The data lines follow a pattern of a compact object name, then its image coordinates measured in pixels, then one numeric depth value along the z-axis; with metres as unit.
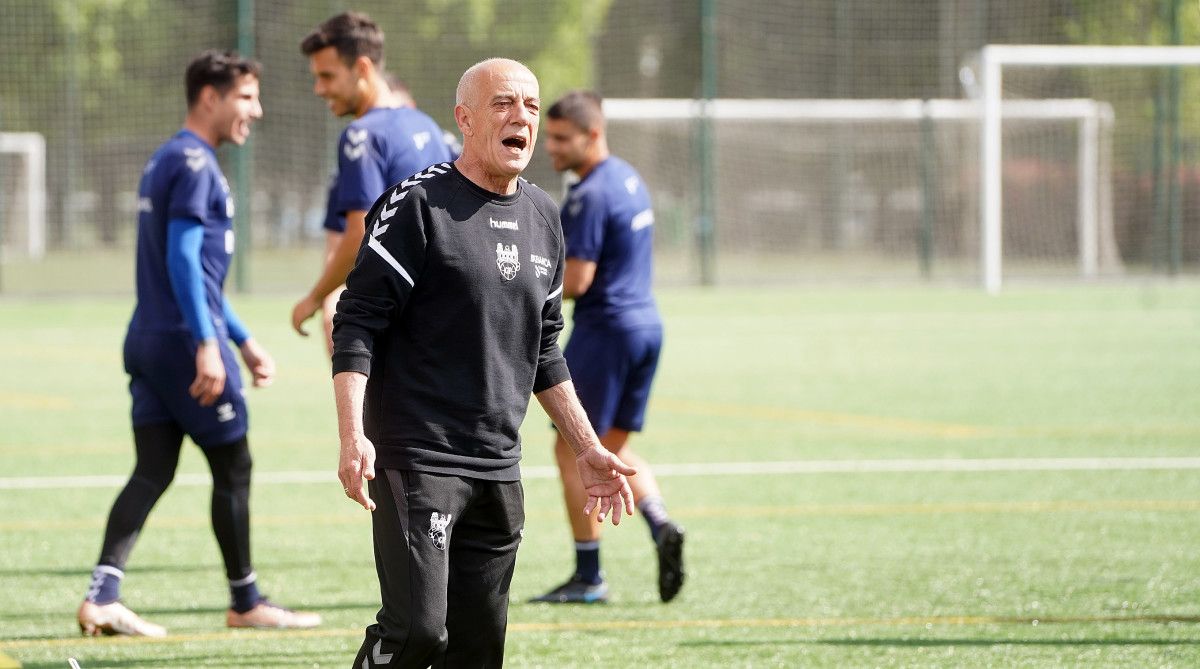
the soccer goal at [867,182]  68.75
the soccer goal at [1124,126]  52.91
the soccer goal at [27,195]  72.37
